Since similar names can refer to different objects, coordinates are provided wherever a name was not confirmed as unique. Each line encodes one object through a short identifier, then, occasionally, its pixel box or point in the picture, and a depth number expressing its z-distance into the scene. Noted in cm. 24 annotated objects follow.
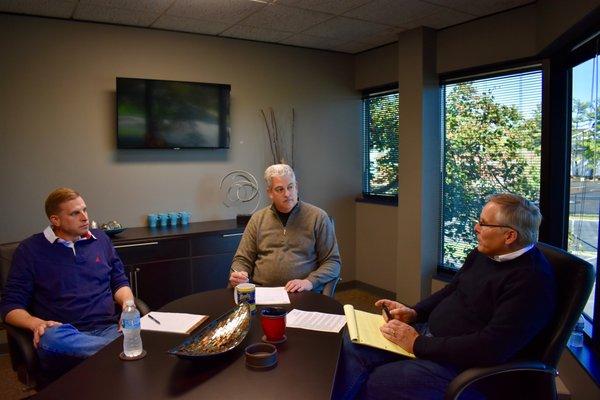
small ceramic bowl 143
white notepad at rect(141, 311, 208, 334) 175
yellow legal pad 178
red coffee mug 161
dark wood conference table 129
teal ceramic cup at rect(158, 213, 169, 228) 388
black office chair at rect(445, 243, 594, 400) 154
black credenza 337
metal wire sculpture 424
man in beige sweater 258
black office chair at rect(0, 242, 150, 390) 188
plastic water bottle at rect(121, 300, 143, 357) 152
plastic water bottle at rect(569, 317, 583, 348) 253
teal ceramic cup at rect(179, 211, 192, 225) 395
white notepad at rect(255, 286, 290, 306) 209
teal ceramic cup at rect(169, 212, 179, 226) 391
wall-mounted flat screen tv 366
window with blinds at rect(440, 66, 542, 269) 344
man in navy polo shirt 212
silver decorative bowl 145
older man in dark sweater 161
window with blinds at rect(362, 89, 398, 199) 465
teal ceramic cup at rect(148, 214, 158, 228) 382
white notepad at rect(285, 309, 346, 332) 178
